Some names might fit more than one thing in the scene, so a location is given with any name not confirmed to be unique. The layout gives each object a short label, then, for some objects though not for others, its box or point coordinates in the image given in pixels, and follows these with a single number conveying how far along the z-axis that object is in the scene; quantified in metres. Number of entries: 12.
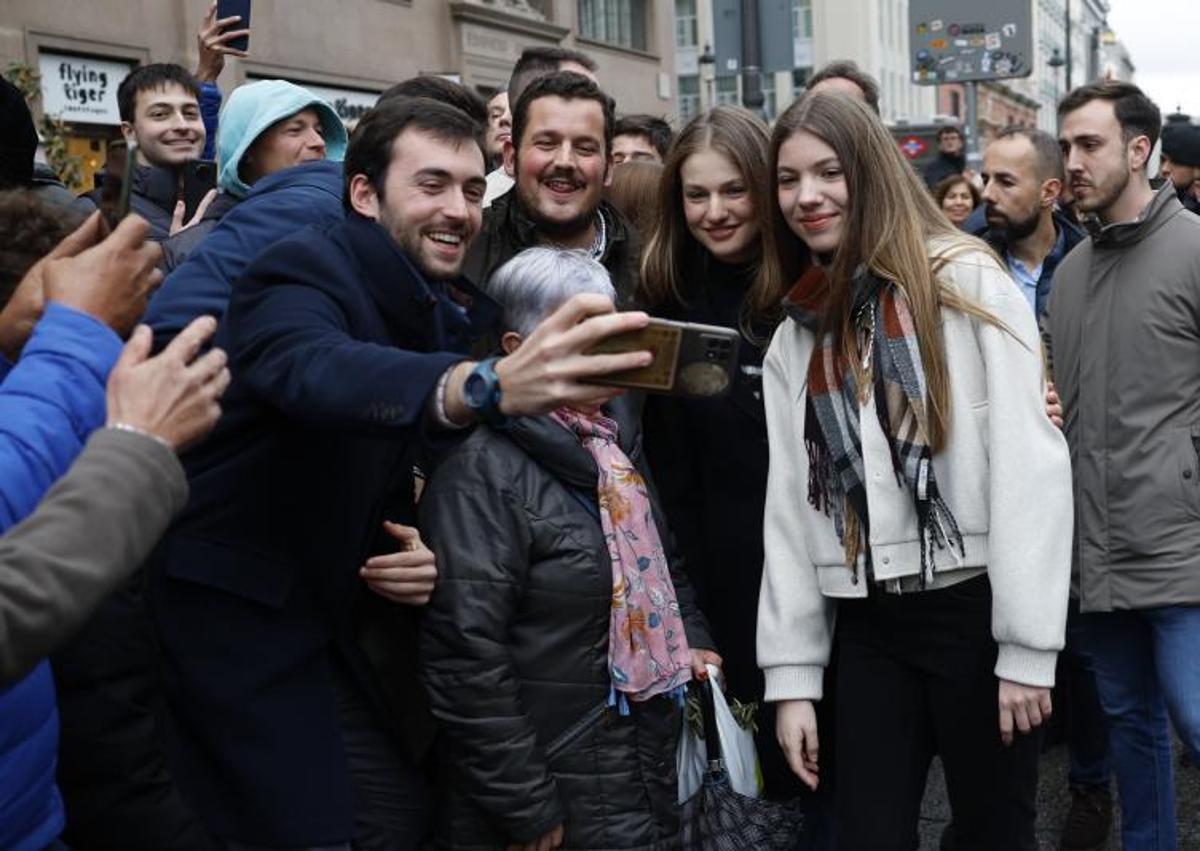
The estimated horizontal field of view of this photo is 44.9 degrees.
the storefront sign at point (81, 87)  13.32
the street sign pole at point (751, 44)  8.69
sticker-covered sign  14.53
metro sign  18.20
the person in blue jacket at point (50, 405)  1.91
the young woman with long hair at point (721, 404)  3.81
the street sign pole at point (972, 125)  15.10
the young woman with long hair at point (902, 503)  3.01
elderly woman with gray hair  2.91
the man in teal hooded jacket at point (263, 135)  3.78
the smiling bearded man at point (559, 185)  3.97
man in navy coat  2.46
